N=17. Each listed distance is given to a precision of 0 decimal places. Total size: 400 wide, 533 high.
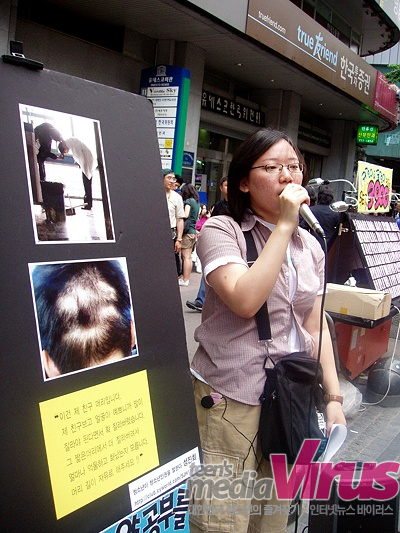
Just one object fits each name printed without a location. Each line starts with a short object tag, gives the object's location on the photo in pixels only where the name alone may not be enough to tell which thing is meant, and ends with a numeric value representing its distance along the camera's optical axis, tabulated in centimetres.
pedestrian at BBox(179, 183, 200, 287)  859
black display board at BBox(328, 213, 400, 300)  502
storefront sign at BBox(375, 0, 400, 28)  1657
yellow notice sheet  120
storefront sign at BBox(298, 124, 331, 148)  1825
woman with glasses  169
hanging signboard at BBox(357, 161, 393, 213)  550
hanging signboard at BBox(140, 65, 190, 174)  1037
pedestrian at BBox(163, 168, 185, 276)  776
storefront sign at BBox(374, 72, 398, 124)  1716
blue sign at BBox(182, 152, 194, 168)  1162
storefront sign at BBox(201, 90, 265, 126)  1359
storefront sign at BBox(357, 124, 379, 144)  1959
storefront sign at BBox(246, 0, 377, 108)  1056
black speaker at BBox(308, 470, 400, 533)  208
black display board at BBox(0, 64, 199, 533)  115
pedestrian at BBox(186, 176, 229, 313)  671
